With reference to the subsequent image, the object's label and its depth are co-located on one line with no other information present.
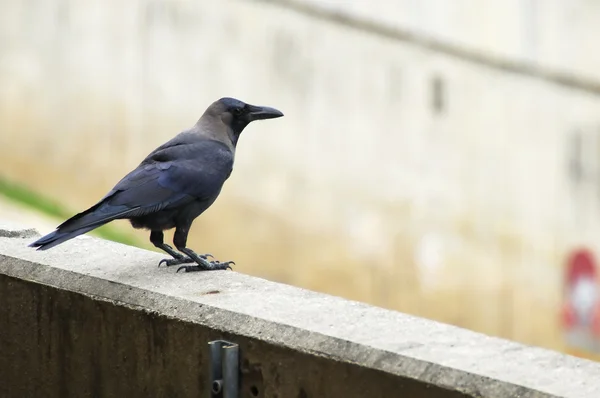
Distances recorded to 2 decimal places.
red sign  42.37
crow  9.65
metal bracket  7.47
